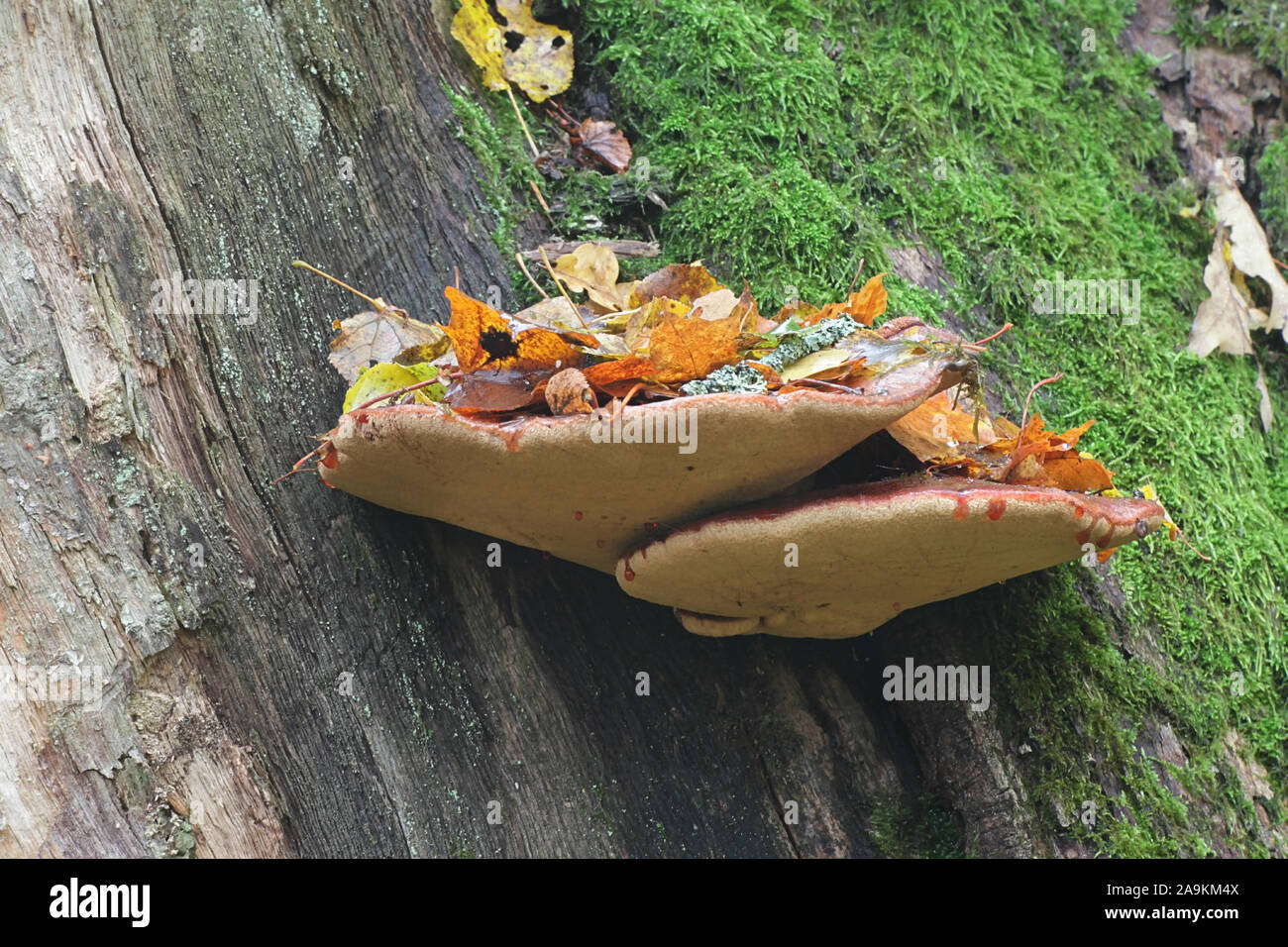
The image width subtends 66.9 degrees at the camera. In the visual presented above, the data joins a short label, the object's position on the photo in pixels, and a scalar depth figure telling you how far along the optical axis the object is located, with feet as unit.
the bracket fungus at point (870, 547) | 6.36
